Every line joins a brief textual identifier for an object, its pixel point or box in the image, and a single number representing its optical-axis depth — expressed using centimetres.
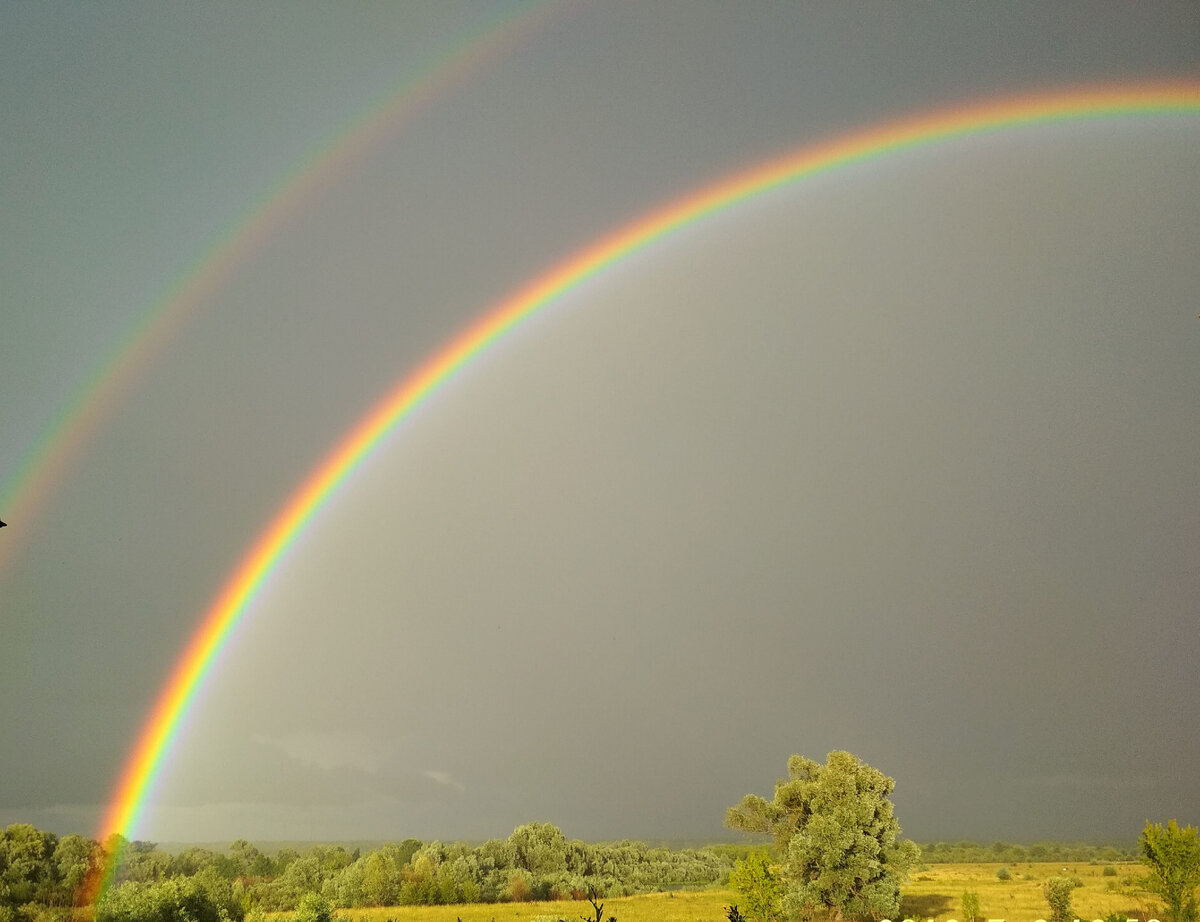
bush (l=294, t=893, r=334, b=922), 3925
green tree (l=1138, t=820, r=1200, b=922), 4453
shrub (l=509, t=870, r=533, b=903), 8100
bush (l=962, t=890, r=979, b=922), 5404
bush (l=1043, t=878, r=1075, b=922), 5330
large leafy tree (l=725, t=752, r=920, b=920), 5500
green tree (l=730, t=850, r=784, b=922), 5169
